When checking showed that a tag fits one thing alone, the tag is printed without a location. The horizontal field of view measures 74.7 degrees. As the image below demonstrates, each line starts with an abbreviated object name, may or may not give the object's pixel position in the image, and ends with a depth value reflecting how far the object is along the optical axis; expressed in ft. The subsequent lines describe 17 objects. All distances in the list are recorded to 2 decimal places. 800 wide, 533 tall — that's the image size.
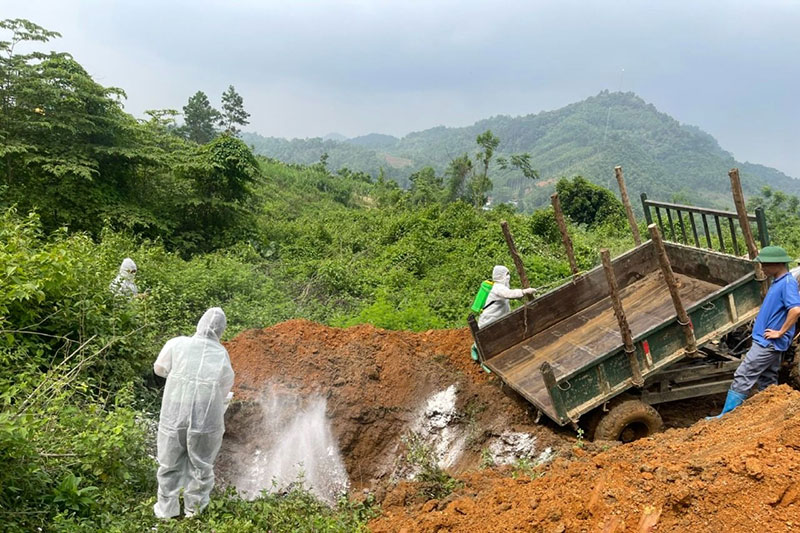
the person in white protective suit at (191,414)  13.65
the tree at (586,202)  75.46
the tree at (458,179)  112.52
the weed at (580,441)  15.24
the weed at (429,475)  14.93
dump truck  16.49
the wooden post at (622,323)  16.10
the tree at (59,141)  36.83
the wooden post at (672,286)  16.30
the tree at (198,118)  127.44
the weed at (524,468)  13.89
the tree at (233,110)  137.69
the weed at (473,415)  18.43
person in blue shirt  15.29
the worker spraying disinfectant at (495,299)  21.20
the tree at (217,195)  45.65
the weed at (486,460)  16.40
